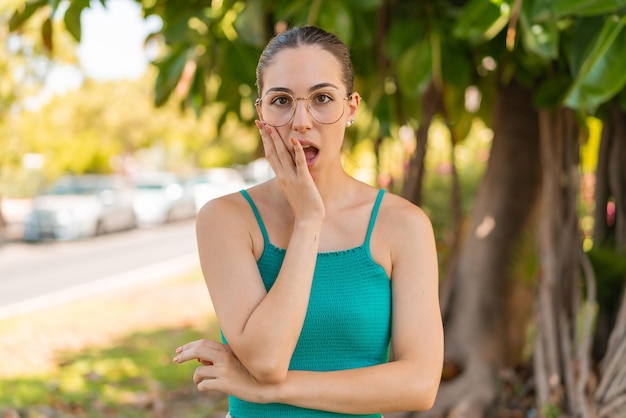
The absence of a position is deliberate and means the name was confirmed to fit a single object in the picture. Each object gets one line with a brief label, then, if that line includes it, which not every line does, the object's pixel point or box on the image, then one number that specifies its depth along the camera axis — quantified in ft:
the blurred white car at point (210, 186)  89.71
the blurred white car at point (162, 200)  76.74
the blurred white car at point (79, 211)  62.23
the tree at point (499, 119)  9.14
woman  5.66
